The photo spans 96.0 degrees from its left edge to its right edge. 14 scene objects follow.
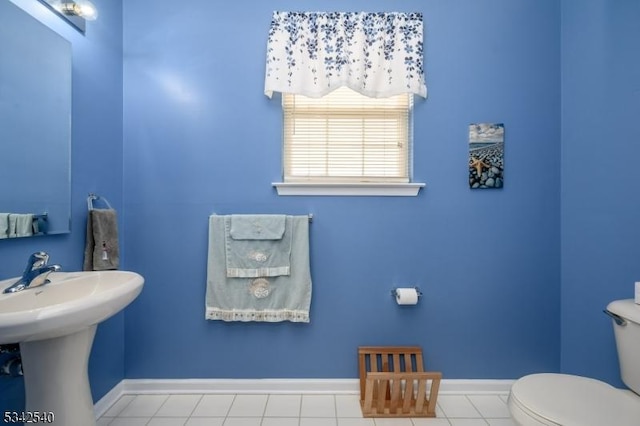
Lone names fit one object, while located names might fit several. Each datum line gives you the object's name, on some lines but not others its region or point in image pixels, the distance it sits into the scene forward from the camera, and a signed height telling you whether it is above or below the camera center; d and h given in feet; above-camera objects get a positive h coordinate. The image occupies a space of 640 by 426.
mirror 3.49 +1.16
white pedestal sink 2.73 -1.49
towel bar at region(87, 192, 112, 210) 4.77 +0.18
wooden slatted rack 4.83 -3.03
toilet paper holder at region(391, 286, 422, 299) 5.50 -1.54
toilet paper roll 5.21 -1.55
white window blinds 5.62 +1.43
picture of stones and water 5.47 +1.08
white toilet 3.04 -2.13
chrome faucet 3.26 -0.76
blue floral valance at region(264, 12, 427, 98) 5.30 +2.99
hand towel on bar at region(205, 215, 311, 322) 5.37 -1.47
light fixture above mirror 4.18 +2.94
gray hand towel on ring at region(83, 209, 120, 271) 4.65 -0.56
